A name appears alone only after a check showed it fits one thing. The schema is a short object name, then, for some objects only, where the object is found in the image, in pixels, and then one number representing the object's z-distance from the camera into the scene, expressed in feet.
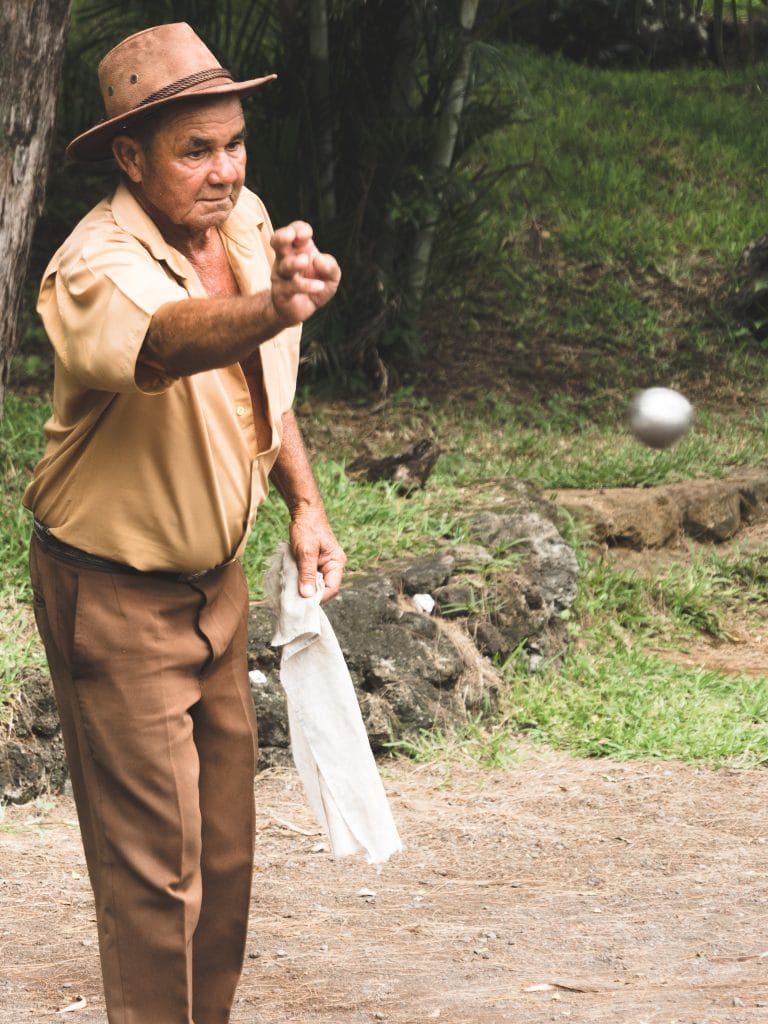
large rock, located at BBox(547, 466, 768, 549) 44.37
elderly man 16.58
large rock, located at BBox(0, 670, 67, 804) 30.58
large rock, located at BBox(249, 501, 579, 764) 34.37
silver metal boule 30.50
